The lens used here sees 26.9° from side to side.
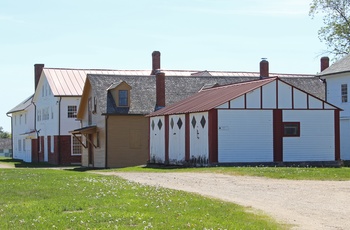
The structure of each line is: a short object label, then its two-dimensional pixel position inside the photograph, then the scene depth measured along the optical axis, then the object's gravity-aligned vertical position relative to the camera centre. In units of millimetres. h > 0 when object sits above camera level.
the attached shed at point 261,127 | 36406 +538
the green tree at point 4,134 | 128000 +880
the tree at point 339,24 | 60469 +9455
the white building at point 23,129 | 68875 +946
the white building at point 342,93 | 43656 +2709
